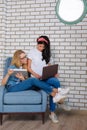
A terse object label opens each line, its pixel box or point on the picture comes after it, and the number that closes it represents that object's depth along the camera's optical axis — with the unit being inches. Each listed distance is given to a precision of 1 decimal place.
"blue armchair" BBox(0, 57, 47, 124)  132.2
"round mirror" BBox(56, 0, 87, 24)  162.4
